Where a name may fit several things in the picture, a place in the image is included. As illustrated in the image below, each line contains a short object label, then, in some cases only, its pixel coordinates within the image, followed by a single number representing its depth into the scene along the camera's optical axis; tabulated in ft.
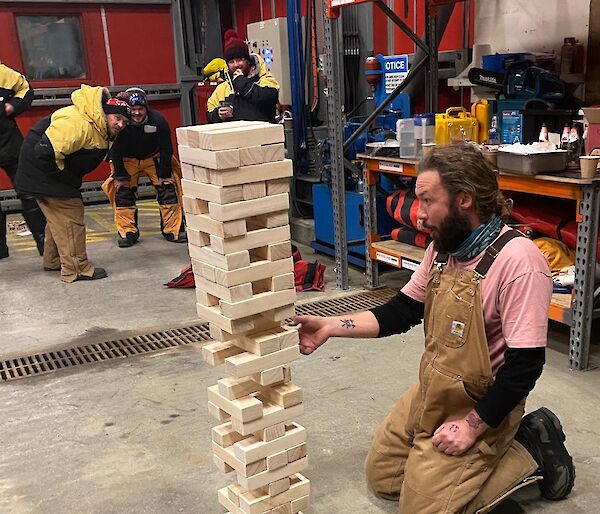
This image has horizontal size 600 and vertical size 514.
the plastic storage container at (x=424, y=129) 14.40
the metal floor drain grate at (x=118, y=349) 12.16
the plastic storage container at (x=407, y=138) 14.10
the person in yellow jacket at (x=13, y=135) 19.52
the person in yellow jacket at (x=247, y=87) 18.51
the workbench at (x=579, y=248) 10.00
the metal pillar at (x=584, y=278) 9.98
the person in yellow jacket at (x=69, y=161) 16.22
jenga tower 5.98
